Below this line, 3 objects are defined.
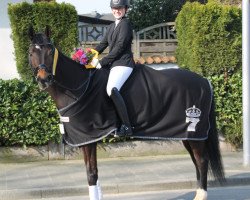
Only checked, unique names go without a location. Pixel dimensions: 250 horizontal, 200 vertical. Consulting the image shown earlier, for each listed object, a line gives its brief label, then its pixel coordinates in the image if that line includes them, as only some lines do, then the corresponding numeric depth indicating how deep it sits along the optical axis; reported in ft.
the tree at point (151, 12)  58.80
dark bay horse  22.91
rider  24.00
